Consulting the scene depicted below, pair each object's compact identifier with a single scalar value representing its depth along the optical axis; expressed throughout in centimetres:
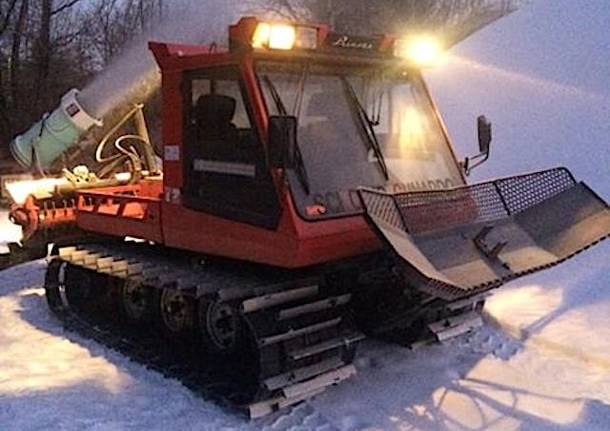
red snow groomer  486
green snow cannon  758
